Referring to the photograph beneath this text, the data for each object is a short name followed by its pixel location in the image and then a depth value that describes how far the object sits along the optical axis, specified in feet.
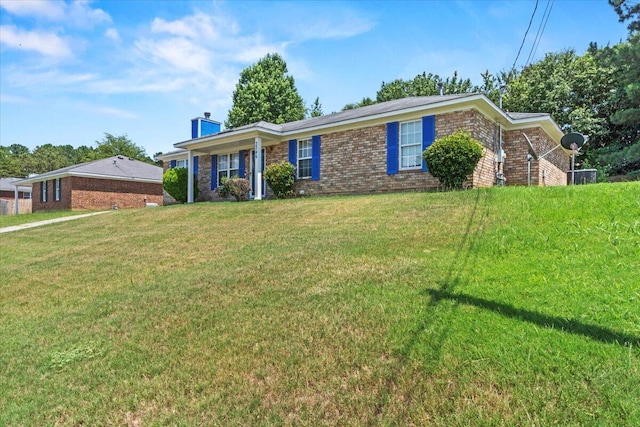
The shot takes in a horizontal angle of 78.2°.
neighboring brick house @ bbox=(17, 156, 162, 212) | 79.15
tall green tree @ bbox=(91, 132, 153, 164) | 168.25
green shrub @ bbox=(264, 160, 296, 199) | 48.93
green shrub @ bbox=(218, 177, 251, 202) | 50.34
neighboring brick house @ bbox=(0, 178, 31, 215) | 100.53
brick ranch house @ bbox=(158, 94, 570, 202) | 40.24
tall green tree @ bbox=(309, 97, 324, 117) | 133.69
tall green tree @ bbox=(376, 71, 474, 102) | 109.40
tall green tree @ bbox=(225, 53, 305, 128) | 117.08
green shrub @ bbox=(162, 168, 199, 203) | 62.64
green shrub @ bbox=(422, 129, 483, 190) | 35.22
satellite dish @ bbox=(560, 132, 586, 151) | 42.86
